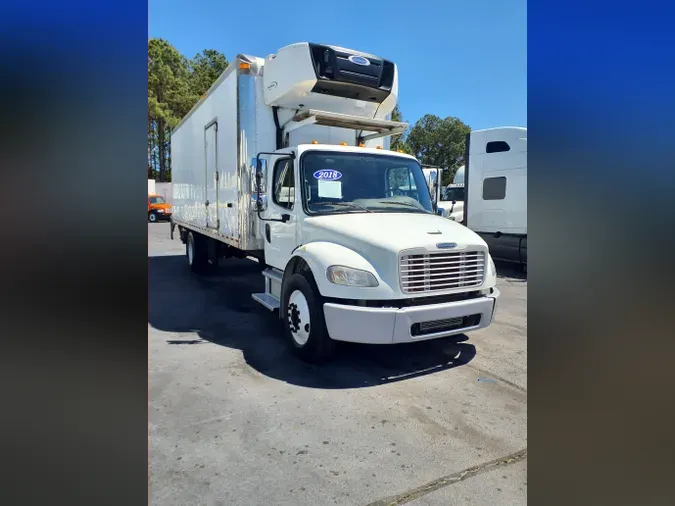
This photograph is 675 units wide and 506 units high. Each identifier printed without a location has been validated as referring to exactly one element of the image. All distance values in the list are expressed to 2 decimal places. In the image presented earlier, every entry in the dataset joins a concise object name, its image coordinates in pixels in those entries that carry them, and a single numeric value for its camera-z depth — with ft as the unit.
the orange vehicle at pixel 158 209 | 98.67
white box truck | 15.05
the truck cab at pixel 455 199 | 50.10
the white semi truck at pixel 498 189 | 37.37
